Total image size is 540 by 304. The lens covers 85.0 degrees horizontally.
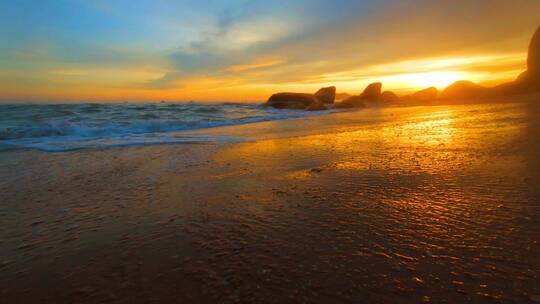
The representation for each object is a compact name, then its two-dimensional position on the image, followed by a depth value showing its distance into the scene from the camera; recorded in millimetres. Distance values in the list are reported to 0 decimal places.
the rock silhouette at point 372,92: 37969
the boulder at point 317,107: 24047
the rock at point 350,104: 26448
